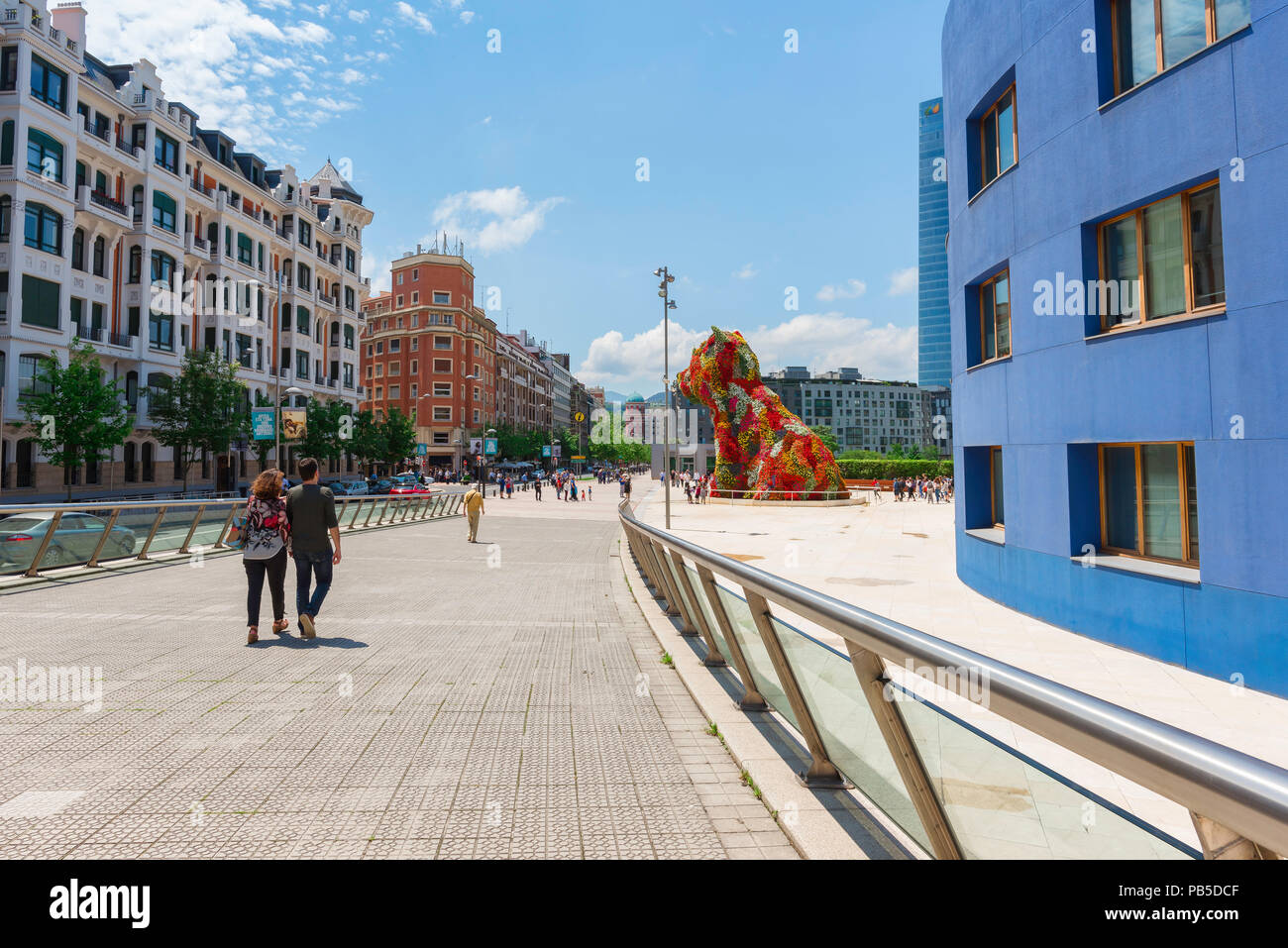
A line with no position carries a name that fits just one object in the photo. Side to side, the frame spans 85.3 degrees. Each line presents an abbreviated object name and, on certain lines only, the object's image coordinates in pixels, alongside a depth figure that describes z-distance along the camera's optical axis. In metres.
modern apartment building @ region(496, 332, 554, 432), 105.54
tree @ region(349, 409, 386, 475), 53.00
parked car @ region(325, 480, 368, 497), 44.84
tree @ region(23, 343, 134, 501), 26.97
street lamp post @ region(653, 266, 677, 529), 28.61
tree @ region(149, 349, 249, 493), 34.59
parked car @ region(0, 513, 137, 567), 10.02
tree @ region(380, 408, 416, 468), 61.14
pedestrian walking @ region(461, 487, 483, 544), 18.84
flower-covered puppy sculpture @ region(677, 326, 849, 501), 35.91
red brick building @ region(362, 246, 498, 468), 84.06
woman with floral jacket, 7.09
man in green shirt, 7.32
